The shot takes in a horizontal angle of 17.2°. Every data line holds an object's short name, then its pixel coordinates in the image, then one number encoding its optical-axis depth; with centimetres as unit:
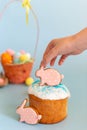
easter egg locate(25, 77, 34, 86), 109
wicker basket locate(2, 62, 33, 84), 109
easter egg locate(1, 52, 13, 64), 110
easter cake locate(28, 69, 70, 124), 77
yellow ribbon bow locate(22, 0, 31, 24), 112
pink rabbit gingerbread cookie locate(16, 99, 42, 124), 77
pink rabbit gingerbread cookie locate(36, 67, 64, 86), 79
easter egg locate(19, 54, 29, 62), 111
